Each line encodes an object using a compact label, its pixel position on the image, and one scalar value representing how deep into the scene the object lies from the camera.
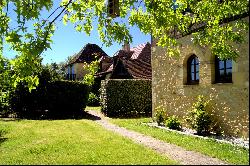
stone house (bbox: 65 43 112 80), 28.09
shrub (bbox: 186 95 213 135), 7.01
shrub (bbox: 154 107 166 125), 8.97
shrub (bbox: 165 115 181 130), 8.14
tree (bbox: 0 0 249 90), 3.80
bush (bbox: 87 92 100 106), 18.89
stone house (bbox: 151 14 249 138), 6.57
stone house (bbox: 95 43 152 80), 19.16
